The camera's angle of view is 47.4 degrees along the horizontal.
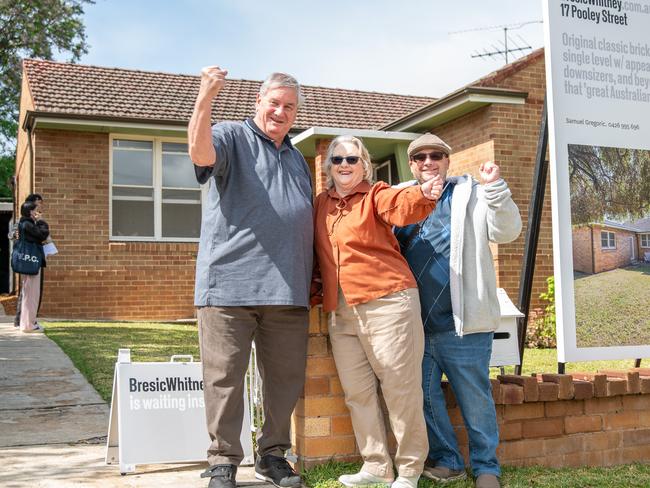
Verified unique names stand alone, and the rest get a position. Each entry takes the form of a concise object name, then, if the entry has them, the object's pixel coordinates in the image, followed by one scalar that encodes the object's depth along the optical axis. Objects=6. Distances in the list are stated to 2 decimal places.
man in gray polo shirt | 3.47
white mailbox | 5.32
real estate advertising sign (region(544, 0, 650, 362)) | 4.53
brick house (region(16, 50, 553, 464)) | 12.64
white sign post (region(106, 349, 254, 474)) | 3.96
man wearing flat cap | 3.63
